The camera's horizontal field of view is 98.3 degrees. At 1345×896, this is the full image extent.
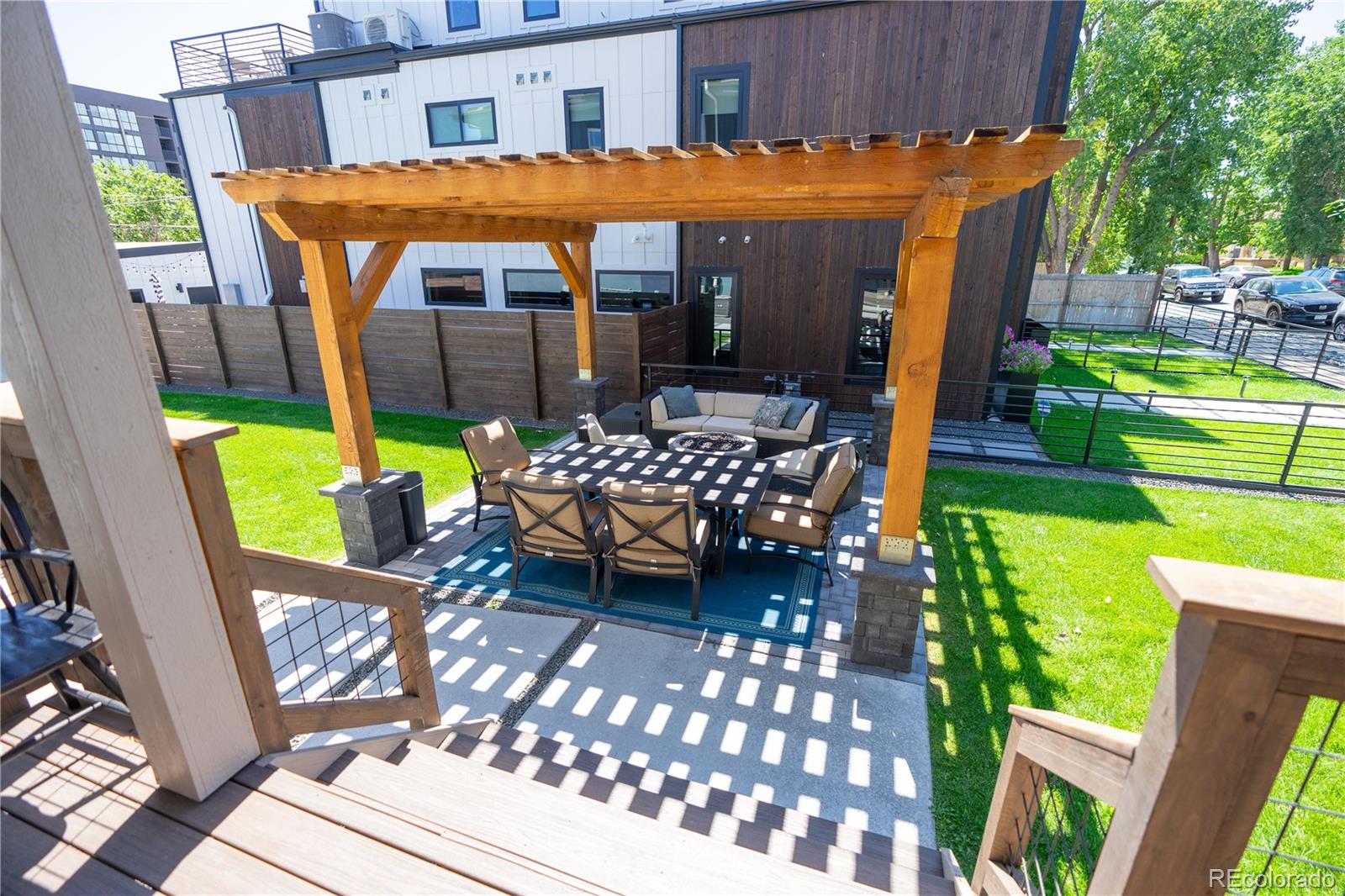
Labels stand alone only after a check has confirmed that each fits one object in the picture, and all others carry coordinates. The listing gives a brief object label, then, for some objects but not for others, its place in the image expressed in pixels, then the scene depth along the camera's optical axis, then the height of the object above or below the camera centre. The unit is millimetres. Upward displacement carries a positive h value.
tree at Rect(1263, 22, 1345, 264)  20922 +3780
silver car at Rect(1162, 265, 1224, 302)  23484 -1210
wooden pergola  3127 +360
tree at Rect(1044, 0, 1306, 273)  16094 +4574
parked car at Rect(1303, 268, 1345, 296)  18250 -673
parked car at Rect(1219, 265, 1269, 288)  26903 -939
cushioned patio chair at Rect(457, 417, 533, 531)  5719 -1988
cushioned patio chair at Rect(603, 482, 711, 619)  4164 -1963
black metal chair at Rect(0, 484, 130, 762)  1407 -948
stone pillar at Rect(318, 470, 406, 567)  5098 -2267
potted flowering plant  9203 -1731
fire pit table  6473 -2088
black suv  15672 -1219
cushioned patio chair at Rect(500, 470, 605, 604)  4379 -2000
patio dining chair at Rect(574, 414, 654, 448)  6734 -2035
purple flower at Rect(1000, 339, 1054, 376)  9242 -1572
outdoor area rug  4465 -2690
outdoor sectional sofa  7371 -2165
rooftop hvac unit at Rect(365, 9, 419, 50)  10711 +3889
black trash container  5422 -2272
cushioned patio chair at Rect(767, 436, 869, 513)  5781 -2110
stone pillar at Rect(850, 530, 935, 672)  3795 -2250
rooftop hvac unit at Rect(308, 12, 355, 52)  10922 +3938
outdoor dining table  4918 -1975
